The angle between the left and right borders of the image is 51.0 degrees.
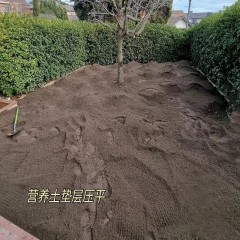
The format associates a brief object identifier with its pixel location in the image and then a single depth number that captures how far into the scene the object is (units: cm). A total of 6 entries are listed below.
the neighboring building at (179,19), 4522
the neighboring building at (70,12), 4400
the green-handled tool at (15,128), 371
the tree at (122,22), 530
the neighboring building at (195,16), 6037
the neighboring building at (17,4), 3065
